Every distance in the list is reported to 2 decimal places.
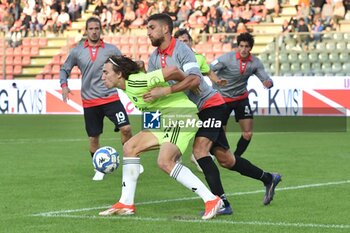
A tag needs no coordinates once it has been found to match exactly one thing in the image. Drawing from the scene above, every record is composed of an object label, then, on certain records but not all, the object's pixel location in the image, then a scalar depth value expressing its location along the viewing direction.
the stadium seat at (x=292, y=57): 32.08
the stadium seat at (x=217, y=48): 33.56
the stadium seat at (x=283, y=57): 32.59
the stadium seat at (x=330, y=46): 31.84
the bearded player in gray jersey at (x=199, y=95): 10.50
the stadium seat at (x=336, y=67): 31.48
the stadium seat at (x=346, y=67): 31.22
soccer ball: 13.27
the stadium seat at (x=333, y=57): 31.75
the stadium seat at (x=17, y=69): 36.69
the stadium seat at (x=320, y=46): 32.00
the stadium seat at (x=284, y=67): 32.42
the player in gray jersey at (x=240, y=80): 16.30
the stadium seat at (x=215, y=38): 33.43
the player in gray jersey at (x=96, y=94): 15.10
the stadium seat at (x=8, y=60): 36.75
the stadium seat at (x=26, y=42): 37.44
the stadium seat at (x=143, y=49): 35.22
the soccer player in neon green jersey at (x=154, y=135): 10.17
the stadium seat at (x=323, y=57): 31.84
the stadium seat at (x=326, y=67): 31.64
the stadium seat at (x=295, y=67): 31.91
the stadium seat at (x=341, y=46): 31.85
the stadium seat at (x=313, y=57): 31.84
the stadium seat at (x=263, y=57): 33.31
